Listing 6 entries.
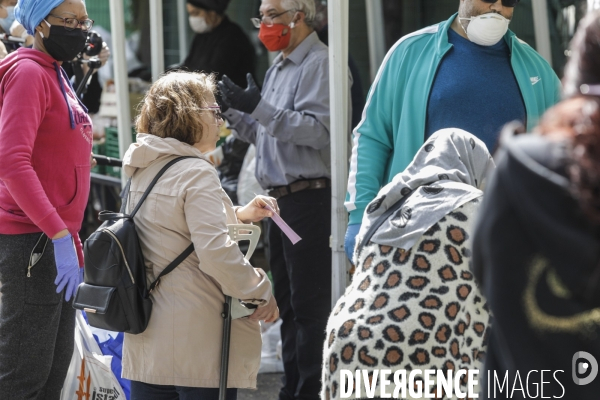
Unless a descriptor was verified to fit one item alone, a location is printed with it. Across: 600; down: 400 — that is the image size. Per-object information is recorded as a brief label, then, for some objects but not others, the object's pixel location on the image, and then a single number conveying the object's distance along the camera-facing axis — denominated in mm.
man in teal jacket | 6590
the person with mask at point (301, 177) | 8086
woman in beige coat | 5551
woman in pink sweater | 6156
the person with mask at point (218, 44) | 12711
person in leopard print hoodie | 4477
